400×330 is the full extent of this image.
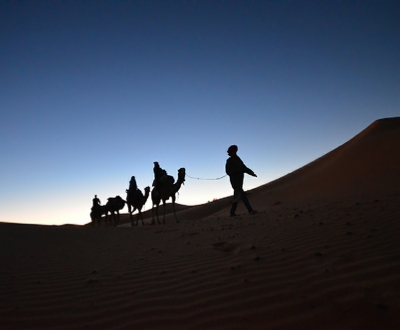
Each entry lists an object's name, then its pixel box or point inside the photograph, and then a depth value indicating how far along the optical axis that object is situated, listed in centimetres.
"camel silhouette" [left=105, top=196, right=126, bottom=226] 2458
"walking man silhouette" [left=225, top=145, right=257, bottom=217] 1342
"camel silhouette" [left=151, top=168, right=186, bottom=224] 1638
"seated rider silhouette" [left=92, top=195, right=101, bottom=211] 2580
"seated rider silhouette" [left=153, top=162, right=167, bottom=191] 1694
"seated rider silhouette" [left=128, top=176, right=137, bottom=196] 1983
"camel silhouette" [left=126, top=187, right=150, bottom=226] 1973
